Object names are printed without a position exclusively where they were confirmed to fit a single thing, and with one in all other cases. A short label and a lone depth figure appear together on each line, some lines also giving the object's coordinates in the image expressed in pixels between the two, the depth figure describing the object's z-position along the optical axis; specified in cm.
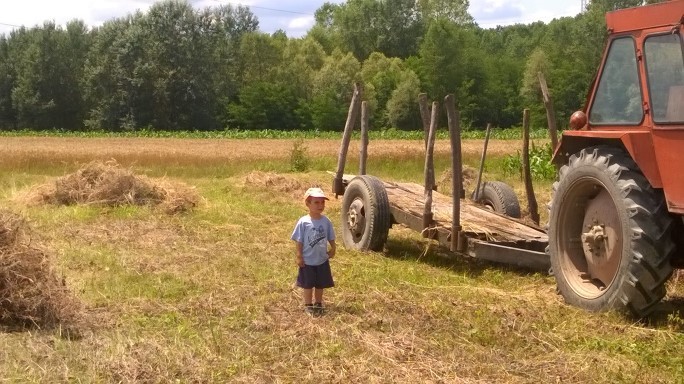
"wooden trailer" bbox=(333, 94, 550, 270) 800
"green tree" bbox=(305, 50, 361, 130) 6059
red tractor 569
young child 657
